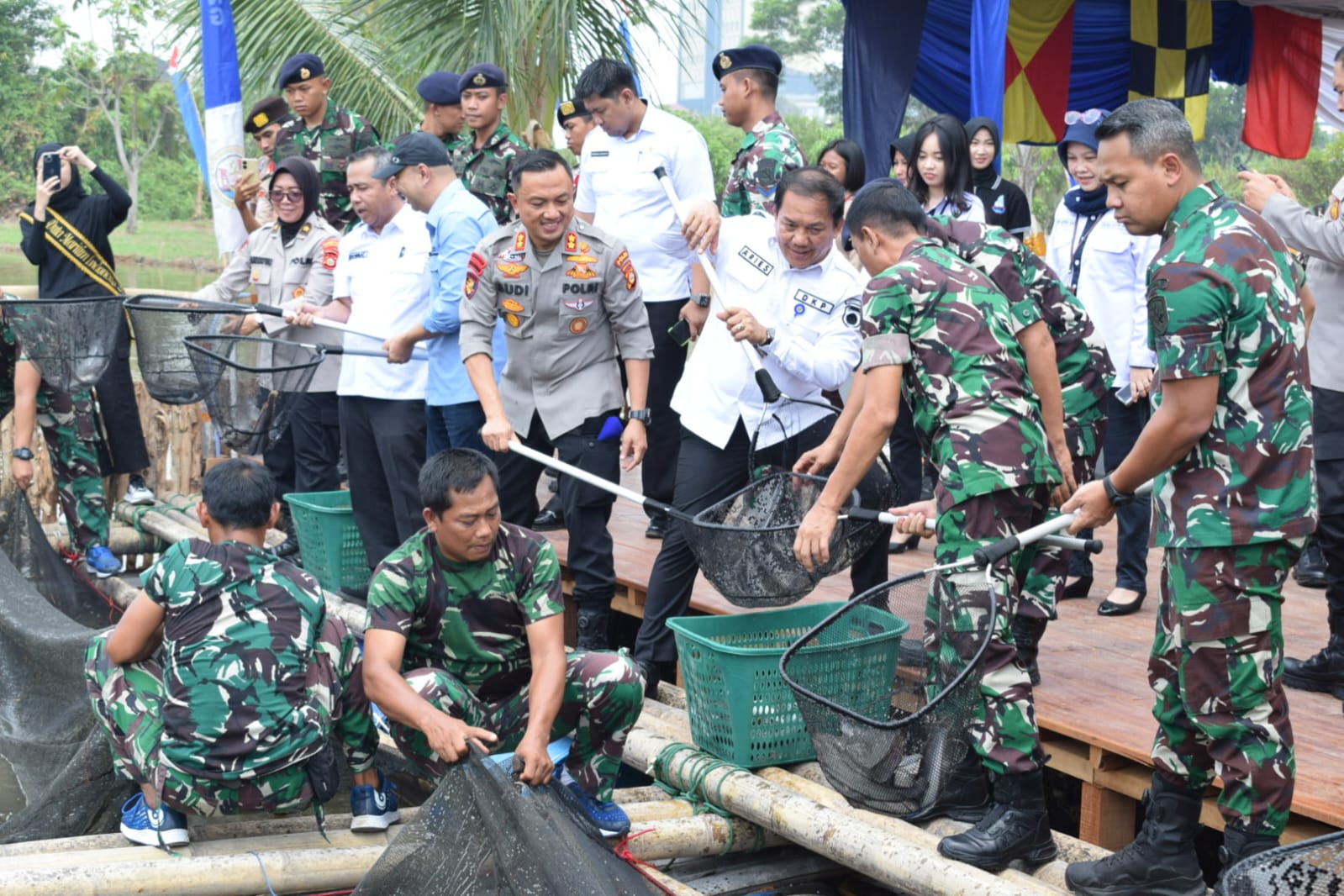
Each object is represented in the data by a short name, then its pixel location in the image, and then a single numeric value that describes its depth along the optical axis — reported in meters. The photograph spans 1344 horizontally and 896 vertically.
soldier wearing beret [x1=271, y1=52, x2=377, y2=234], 7.21
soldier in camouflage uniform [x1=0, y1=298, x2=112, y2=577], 7.28
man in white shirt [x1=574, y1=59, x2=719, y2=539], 5.94
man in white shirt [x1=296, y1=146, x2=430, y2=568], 5.82
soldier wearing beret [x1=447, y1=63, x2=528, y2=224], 6.59
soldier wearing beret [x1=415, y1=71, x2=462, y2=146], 6.79
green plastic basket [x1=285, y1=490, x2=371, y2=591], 6.39
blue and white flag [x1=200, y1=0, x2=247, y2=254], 7.85
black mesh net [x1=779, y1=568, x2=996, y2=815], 3.49
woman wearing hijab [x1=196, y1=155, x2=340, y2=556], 6.58
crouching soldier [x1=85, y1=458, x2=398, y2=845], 3.74
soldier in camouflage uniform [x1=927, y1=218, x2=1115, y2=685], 4.15
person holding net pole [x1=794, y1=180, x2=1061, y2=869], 3.63
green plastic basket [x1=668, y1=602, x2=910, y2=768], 4.09
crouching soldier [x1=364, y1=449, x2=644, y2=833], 3.85
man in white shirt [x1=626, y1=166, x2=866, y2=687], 4.71
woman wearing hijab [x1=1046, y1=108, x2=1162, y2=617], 5.34
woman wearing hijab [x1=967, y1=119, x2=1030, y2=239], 6.18
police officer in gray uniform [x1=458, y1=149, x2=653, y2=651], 5.16
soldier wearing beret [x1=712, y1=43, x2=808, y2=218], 5.63
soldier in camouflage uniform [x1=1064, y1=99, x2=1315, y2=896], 3.11
